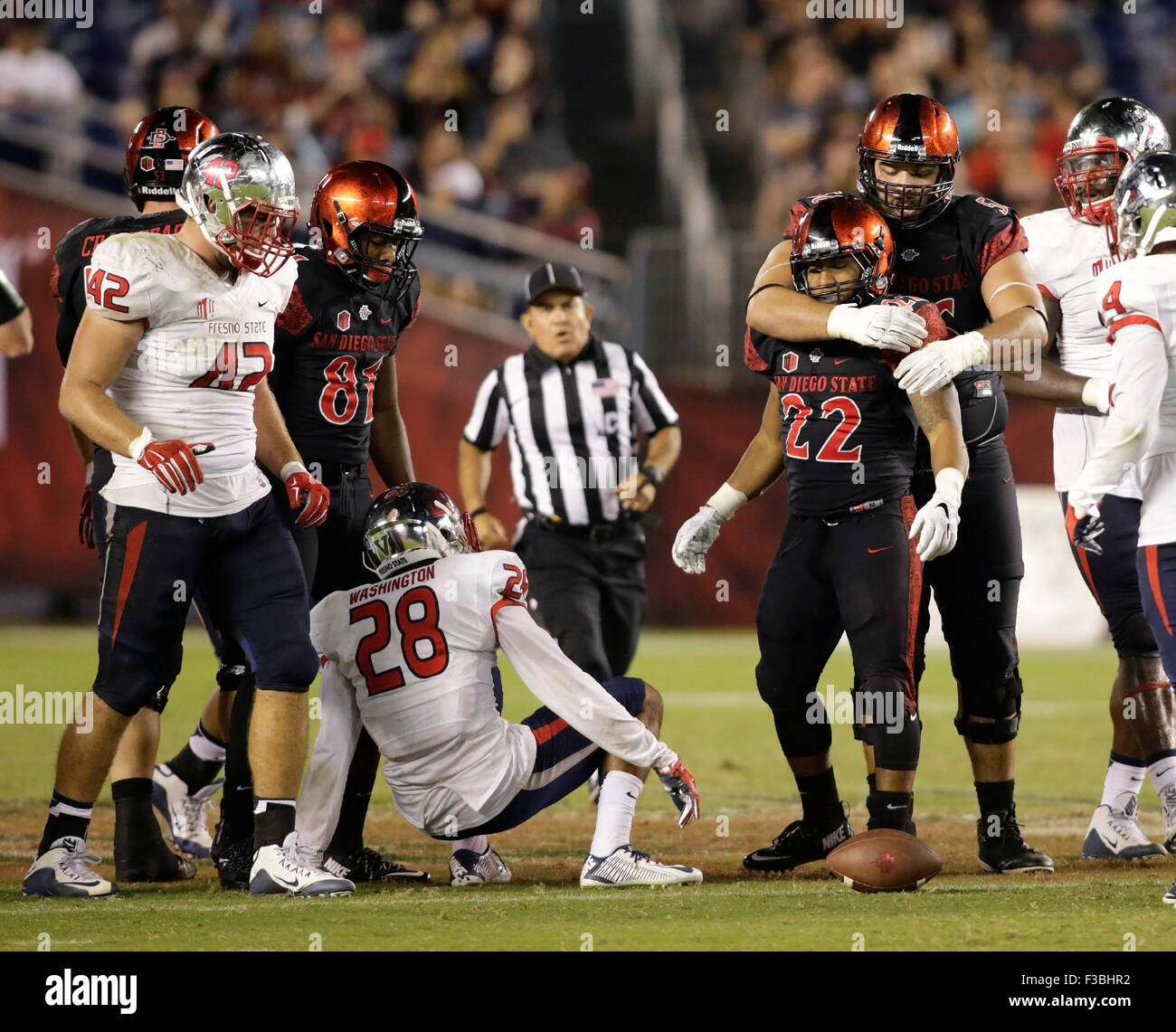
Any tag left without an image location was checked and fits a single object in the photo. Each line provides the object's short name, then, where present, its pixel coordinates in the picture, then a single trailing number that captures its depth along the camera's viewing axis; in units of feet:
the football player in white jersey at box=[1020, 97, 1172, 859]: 31.81
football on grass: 26.45
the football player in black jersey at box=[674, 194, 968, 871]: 27.86
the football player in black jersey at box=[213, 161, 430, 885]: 29.55
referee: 40.50
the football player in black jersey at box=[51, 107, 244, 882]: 29.45
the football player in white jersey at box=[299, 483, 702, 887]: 27.17
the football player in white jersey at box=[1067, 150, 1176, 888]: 24.34
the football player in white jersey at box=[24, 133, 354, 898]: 26.43
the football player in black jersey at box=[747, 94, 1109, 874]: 30.22
